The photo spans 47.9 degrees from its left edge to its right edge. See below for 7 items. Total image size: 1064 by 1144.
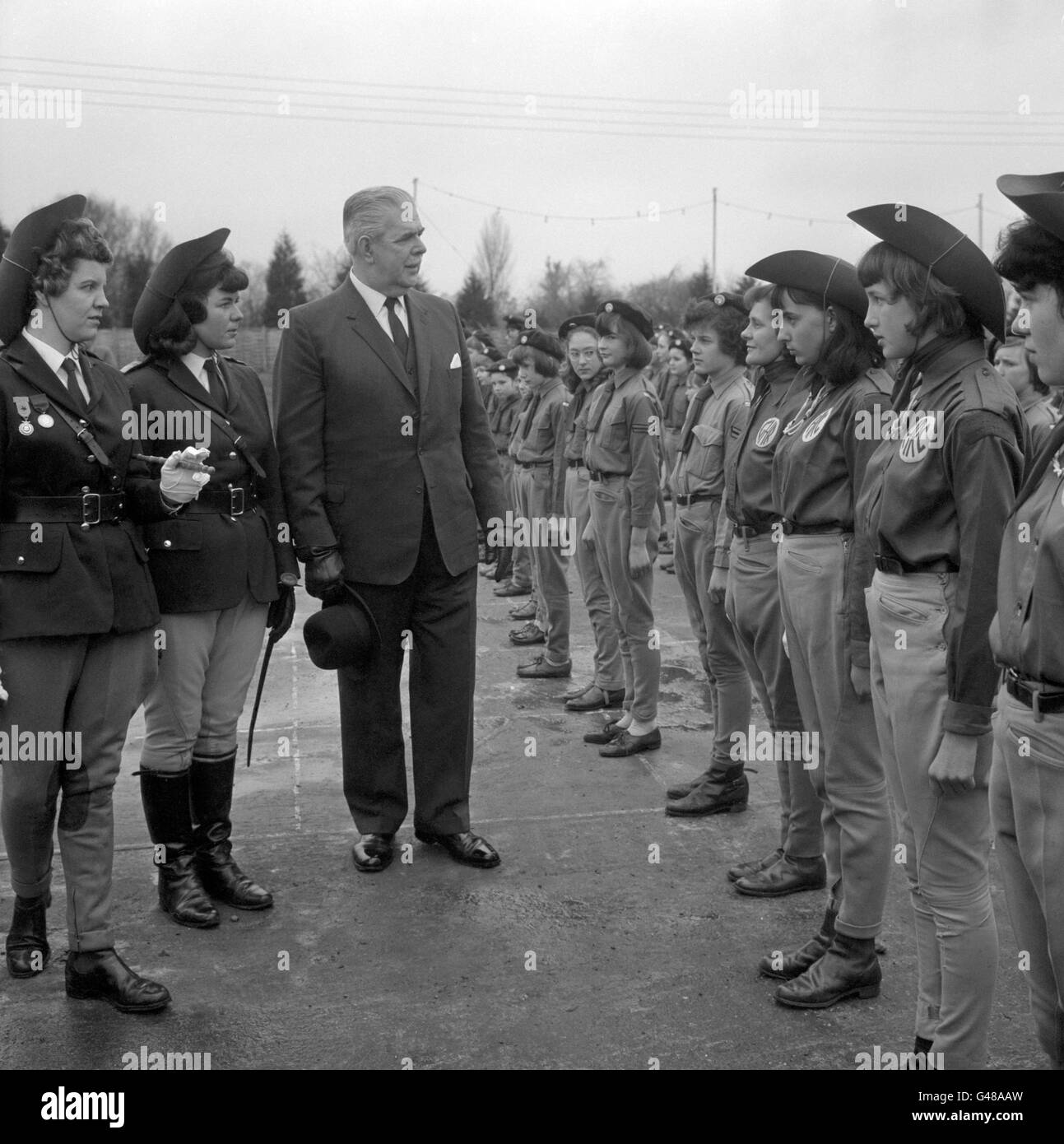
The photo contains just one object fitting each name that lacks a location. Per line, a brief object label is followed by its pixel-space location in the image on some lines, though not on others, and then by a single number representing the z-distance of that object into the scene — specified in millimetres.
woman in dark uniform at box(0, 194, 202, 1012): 3271
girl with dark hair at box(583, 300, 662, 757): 5707
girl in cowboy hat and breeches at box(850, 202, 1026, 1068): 2547
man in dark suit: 4316
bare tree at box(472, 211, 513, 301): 51094
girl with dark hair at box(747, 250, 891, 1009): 3311
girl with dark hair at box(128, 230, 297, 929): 3896
